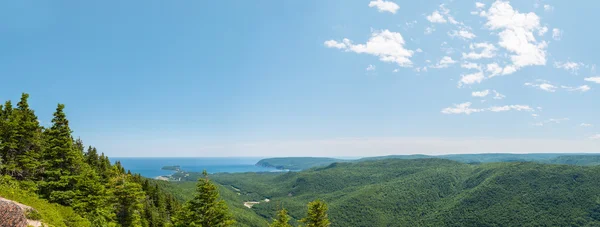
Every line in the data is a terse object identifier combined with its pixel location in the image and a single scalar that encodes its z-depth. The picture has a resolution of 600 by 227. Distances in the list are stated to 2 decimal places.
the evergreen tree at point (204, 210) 26.66
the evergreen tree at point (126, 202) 32.48
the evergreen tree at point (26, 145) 29.60
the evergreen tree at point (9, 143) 29.95
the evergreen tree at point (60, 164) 28.36
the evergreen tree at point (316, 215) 31.10
